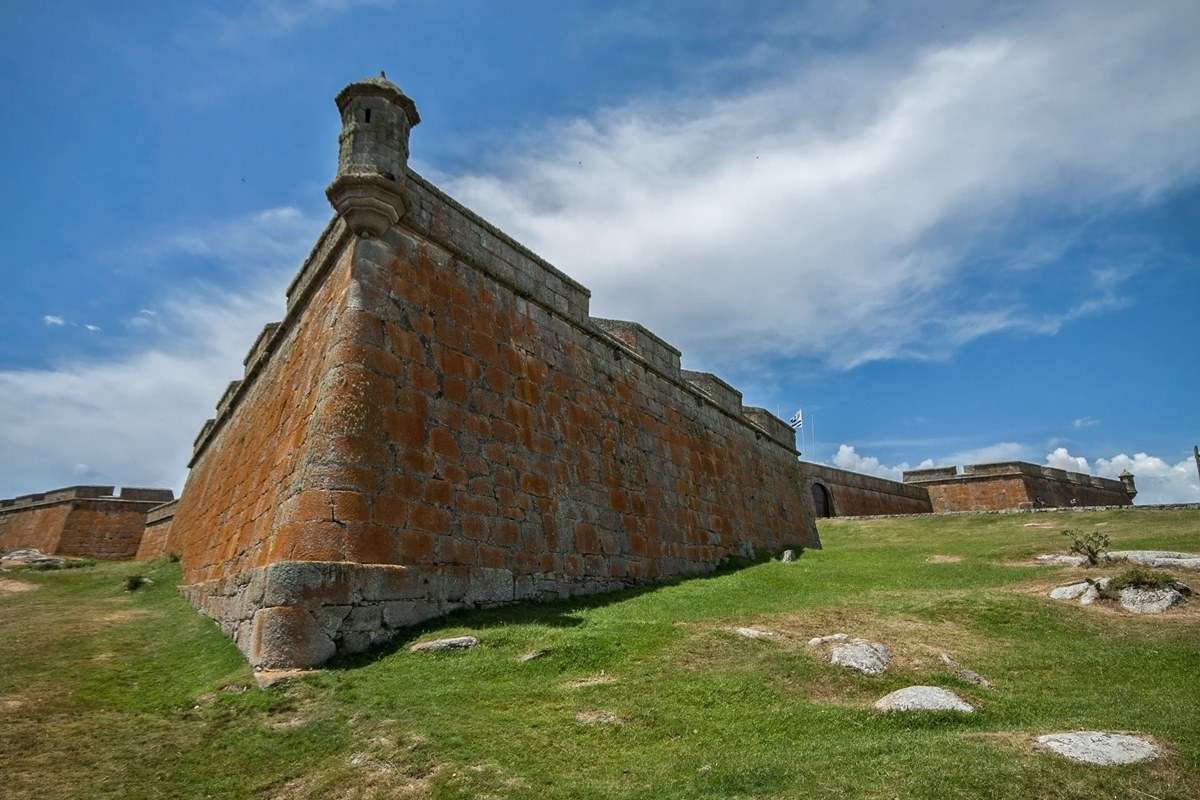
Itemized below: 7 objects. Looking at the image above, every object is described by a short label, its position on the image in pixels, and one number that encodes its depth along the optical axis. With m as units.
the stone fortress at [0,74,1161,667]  7.16
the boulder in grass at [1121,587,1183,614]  8.15
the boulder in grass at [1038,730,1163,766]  3.99
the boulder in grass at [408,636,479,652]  6.62
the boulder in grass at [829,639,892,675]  6.05
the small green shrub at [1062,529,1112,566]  10.87
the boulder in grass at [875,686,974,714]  5.14
